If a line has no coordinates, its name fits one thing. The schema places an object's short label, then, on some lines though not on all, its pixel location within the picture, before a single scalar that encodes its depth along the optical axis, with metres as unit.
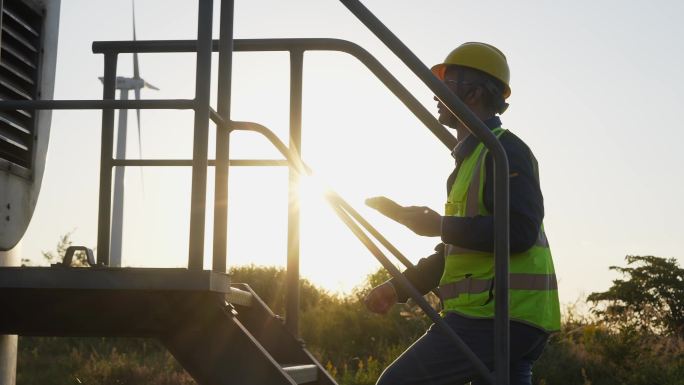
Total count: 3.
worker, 3.28
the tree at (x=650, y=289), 16.35
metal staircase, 3.33
